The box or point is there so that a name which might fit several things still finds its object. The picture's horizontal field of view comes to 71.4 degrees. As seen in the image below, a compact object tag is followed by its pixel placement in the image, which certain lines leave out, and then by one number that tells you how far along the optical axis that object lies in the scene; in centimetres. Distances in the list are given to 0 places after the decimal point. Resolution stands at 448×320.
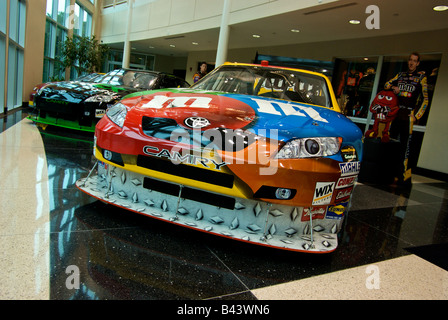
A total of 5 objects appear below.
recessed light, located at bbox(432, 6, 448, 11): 533
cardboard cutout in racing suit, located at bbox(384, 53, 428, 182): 495
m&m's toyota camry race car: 162
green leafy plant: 1260
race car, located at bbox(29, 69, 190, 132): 442
